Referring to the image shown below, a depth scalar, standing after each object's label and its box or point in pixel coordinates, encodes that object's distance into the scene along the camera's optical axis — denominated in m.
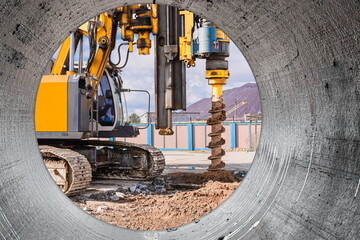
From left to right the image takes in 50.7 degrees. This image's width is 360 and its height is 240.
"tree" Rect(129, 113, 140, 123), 52.92
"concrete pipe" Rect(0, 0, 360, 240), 1.72
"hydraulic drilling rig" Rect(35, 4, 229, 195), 7.58
